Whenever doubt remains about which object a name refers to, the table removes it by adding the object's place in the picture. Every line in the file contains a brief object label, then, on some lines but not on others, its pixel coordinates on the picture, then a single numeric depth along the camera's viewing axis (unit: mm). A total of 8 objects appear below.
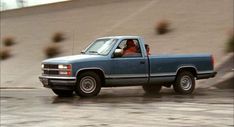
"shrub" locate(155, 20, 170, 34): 31344
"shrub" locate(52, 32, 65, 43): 36344
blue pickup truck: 17609
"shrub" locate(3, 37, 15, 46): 39156
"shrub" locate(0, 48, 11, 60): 35091
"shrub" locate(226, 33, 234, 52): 24778
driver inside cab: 18562
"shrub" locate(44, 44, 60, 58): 32812
